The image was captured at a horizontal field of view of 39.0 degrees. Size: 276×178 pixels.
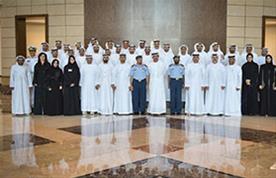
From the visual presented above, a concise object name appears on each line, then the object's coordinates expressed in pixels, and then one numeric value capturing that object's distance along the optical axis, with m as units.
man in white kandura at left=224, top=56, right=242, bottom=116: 9.32
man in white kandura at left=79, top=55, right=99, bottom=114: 9.52
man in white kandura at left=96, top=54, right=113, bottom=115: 9.49
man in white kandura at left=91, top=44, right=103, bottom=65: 10.13
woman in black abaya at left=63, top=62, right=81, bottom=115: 9.39
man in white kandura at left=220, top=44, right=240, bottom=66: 9.92
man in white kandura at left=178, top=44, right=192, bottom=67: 10.08
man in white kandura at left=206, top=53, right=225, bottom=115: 9.43
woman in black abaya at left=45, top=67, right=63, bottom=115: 9.41
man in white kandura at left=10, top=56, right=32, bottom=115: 9.43
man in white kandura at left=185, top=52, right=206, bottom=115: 9.43
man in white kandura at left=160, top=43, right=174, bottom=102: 9.92
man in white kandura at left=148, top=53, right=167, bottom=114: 9.45
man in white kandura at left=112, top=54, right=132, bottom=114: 9.48
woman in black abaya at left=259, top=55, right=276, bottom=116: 9.44
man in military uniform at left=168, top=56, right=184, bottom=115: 9.42
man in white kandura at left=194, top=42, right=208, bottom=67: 10.11
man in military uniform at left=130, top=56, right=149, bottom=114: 9.38
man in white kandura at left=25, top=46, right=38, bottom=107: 9.77
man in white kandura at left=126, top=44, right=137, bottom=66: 9.95
